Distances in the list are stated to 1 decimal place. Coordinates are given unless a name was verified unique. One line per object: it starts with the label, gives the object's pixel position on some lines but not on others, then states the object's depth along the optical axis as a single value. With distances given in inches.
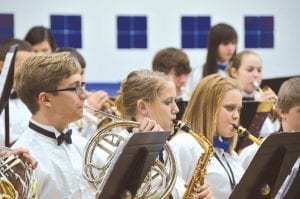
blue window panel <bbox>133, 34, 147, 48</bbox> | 582.0
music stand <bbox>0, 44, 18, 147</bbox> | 324.2
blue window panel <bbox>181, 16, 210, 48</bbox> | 588.9
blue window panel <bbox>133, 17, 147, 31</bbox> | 579.0
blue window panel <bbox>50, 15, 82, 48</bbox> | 574.6
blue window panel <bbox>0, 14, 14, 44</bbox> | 569.6
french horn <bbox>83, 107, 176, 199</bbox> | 311.8
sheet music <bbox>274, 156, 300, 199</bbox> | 305.6
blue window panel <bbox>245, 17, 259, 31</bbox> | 599.4
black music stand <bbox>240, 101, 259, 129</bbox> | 446.5
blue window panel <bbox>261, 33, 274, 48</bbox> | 601.8
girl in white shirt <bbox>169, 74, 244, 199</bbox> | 361.2
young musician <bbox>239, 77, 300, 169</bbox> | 372.1
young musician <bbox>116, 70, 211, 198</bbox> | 344.3
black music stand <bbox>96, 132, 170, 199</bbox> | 272.9
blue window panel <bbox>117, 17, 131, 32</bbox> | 579.5
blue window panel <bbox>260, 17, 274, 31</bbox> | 601.8
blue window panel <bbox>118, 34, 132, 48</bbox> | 582.0
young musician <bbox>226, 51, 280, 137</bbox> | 524.4
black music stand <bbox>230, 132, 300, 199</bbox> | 295.7
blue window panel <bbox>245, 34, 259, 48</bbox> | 601.8
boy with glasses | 315.3
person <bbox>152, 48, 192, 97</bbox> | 478.3
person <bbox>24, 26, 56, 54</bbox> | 538.8
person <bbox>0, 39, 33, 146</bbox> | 434.1
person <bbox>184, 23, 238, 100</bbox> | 551.7
